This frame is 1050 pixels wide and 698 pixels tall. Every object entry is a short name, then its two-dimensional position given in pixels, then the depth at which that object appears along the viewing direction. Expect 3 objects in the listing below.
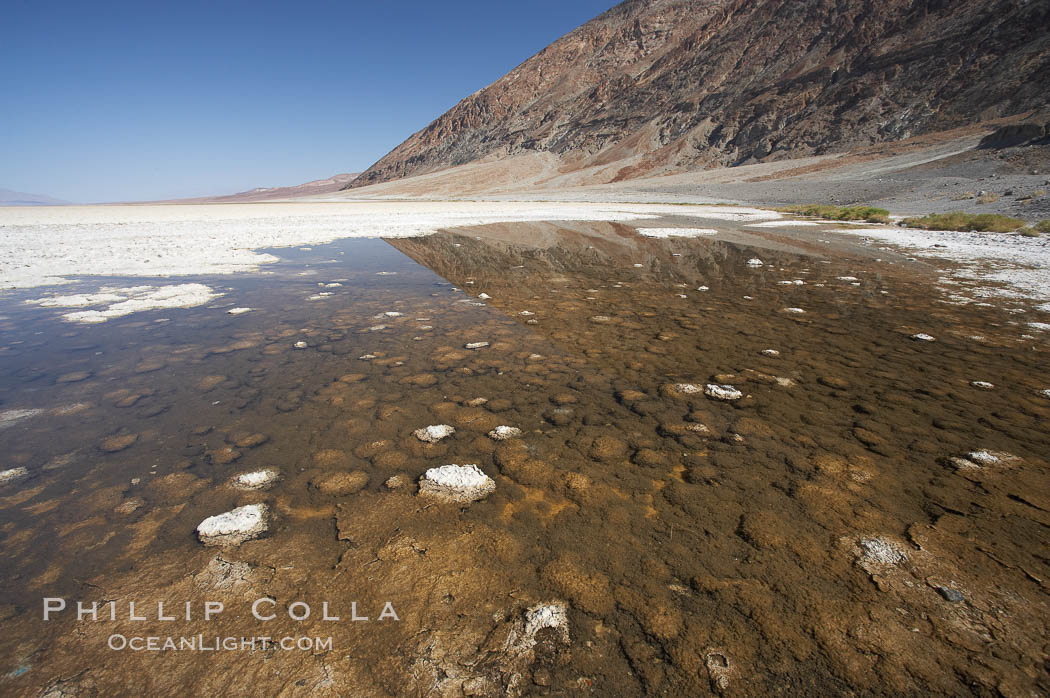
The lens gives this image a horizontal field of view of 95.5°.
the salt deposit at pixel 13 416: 2.82
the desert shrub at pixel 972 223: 13.19
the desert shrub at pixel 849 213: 17.75
